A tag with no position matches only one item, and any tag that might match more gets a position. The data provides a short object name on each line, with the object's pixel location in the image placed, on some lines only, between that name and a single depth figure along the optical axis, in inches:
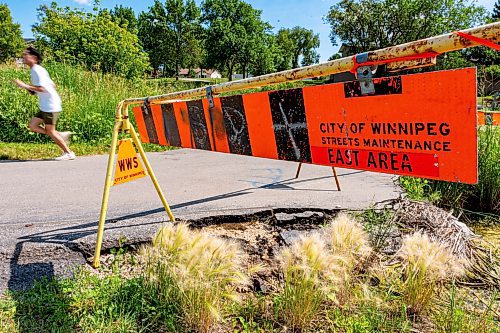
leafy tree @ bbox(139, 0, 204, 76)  2706.7
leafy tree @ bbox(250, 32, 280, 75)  2583.7
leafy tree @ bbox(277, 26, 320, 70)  3459.6
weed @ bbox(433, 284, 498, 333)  77.3
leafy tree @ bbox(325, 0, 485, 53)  1935.3
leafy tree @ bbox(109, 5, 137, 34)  2687.5
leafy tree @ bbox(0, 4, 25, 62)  2003.8
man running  263.0
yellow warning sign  118.3
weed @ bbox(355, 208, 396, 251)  114.2
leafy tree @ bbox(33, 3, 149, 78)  695.7
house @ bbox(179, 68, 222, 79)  4335.9
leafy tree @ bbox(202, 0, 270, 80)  2513.5
